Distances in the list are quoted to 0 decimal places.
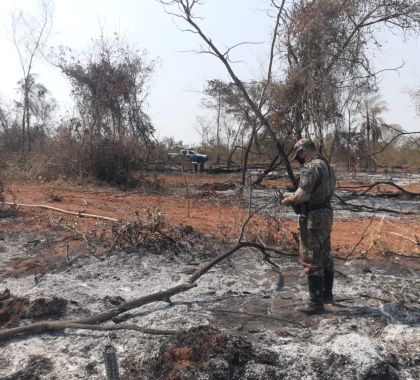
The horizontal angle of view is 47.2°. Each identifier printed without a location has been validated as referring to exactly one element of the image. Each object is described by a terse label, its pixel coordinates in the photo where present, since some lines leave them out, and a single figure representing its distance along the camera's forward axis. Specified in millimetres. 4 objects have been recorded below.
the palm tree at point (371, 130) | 29125
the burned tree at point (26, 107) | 23641
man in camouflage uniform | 4410
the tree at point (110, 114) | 15438
